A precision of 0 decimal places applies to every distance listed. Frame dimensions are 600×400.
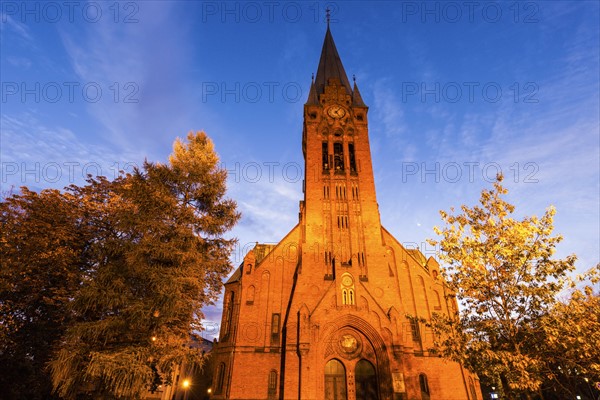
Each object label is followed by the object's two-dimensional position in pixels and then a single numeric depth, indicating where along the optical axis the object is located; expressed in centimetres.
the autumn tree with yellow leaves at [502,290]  1077
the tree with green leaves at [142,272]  1295
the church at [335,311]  2181
